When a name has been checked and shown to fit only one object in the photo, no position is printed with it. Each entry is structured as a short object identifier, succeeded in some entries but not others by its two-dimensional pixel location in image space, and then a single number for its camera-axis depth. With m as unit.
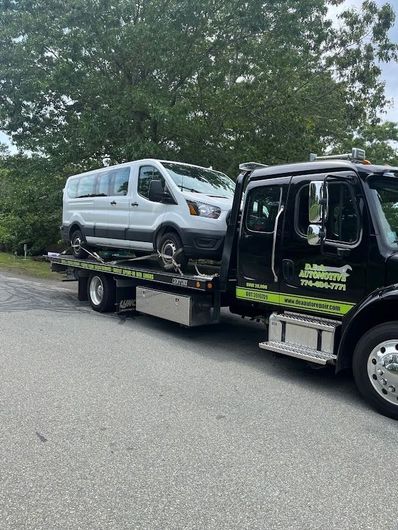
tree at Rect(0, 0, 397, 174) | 13.65
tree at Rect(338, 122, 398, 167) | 21.00
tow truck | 4.99
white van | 7.54
